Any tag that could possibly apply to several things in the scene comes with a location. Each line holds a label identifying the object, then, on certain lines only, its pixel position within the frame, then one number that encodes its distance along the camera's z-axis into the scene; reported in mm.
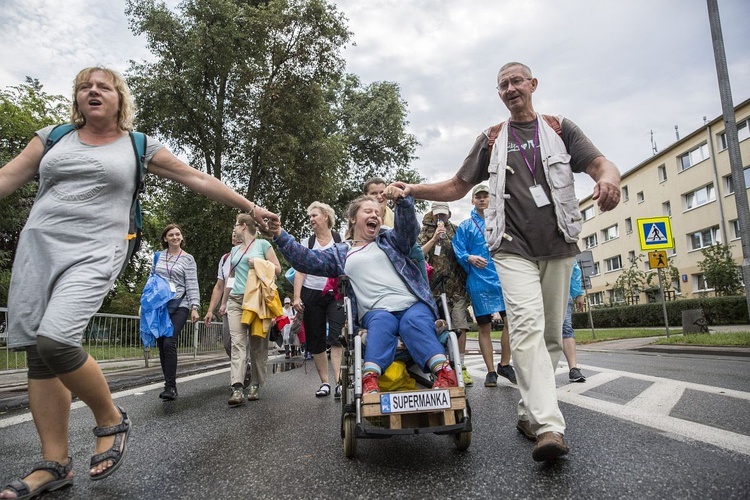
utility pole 10469
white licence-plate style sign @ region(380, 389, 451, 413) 2934
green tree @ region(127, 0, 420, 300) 20188
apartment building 32969
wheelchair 2922
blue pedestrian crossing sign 13461
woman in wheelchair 3311
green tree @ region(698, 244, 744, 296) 25031
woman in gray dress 2592
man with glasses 3109
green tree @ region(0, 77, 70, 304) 19812
